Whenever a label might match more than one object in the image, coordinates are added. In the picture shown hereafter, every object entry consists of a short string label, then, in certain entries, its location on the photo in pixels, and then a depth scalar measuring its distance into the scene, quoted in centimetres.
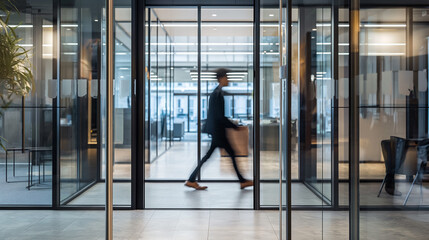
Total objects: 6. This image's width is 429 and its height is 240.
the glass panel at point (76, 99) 268
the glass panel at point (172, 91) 700
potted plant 203
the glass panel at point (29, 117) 206
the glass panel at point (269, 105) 407
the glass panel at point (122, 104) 453
